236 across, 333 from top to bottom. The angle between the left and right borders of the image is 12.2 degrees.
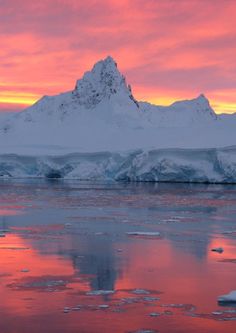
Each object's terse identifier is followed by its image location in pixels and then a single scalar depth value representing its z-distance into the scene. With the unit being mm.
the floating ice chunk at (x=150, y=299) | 13185
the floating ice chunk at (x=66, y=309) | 12184
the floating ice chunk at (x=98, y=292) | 13661
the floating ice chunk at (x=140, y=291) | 13868
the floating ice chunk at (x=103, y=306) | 12461
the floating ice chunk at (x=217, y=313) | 12040
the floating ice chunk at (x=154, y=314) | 11950
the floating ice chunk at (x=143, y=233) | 24459
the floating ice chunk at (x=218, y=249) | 19953
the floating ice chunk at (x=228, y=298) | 13033
